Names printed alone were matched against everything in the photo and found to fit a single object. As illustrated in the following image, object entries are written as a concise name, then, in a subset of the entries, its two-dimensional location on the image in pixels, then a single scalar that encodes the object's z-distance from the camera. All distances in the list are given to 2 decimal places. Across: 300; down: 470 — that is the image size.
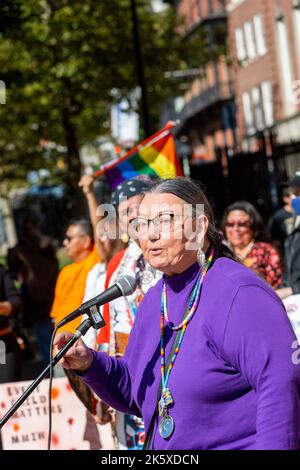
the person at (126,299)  5.72
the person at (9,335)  7.50
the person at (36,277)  10.88
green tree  20.03
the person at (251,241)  7.11
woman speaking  3.15
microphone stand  3.49
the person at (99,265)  6.66
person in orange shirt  7.45
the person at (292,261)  6.66
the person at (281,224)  9.98
